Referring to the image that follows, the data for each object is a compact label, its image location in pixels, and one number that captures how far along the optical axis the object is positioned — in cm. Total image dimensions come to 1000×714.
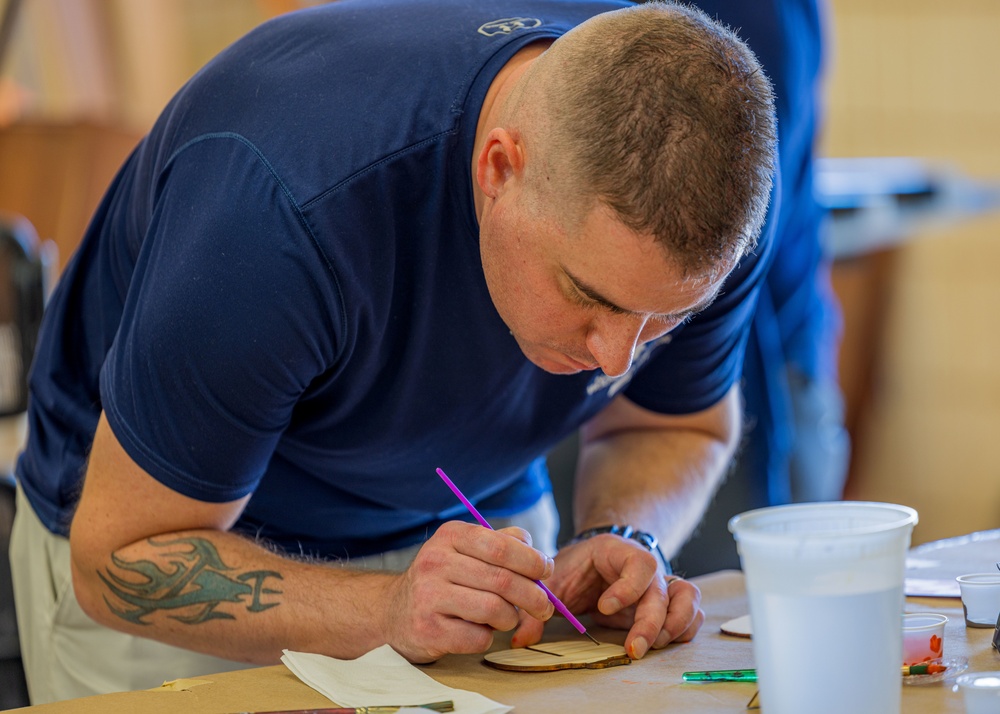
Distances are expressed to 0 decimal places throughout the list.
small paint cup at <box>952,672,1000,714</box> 201
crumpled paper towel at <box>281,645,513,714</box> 210
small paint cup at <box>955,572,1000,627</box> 223
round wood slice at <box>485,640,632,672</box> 219
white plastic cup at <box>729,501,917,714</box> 197
